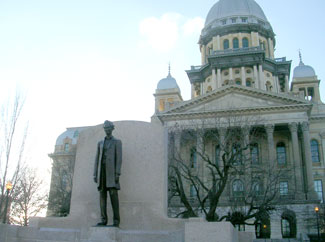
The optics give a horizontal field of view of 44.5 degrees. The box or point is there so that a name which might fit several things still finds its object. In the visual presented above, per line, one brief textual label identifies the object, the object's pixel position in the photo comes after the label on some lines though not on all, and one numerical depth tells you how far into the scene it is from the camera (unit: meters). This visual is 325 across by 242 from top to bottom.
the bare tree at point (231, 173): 21.55
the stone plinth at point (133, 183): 8.68
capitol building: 41.56
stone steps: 7.95
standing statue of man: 8.18
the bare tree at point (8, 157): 17.11
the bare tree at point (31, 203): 39.11
